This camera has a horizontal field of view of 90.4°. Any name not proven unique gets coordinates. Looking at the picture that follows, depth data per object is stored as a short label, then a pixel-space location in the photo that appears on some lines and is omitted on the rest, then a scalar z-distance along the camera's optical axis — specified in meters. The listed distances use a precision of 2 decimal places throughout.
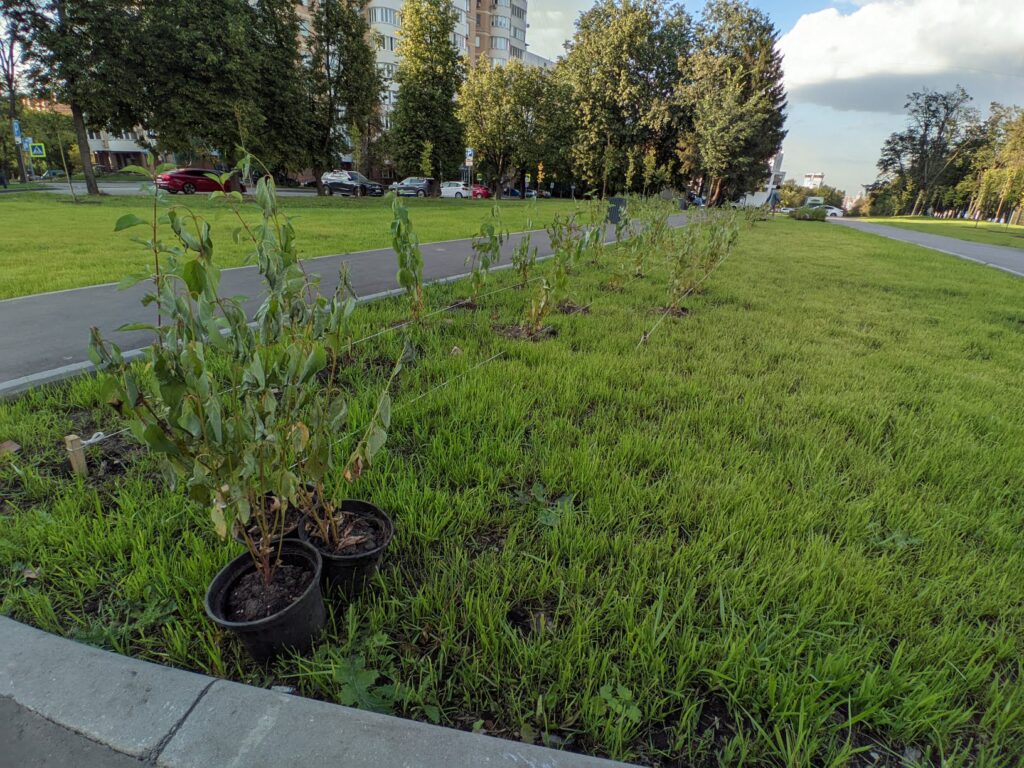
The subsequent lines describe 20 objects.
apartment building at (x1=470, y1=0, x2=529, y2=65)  61.28
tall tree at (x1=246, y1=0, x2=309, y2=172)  22.45
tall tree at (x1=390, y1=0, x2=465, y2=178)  28.08
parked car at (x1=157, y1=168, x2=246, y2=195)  23.17
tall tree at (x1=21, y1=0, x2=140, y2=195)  18.02
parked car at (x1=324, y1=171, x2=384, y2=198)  30.78
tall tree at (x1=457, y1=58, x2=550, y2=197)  35.56
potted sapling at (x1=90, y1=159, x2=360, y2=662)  1.34
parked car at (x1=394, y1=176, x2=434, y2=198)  32.72
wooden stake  2.25
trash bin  12.27
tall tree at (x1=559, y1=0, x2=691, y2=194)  33.59
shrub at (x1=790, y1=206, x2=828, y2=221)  33.03
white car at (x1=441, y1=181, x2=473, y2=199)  35.50
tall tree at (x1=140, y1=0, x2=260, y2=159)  19.69
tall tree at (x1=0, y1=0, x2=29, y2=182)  17.73
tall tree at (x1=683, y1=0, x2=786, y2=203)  29.05
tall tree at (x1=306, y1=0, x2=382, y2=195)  24.14
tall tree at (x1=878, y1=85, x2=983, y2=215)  56.94
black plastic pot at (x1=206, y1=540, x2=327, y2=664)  1.41
